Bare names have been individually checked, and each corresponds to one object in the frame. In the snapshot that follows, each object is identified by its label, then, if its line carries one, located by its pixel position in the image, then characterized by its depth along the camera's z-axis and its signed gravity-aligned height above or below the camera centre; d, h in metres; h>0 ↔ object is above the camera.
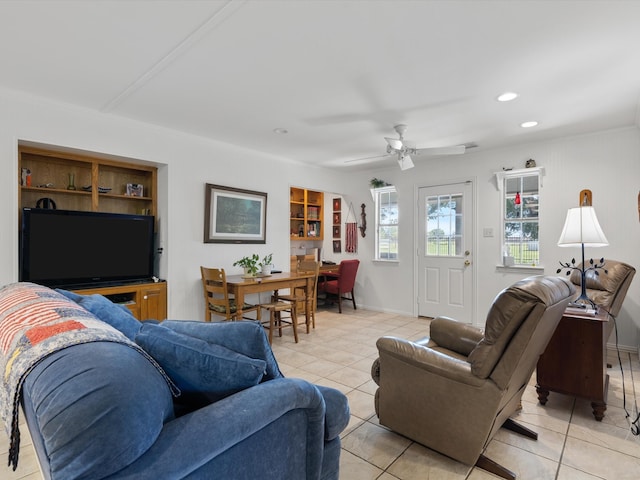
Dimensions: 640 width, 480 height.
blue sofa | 0.79 -0.49
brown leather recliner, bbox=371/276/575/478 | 1.68 -0.75
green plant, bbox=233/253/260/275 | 4.28 -0.33
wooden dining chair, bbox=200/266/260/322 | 3.89 -0.70
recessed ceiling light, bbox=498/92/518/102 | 3.03 +1.23
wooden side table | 2.40 -0.86
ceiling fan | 3.71 +0.94
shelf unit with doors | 3.50 +0.55
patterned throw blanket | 0.93 -0.29
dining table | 3.93 -0.54
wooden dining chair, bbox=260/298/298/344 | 4.09 -0.91
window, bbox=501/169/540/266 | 4.52 +0.28
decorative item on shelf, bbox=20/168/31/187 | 3.36 +0.58
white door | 5.05 -0.20
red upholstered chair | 5.89 -0.75
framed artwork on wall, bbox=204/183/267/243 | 4.41 +0.30
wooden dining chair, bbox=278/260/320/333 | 4.64 -0.78
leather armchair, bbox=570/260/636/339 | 3.10 -0.44
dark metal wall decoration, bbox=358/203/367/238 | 6.26 +0.28
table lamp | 2.74 +0.04
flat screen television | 3.21 -0.09
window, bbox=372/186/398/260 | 5.91 +0.26
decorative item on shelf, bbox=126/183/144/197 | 4.14 +0.57
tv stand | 3.72 -0.64
